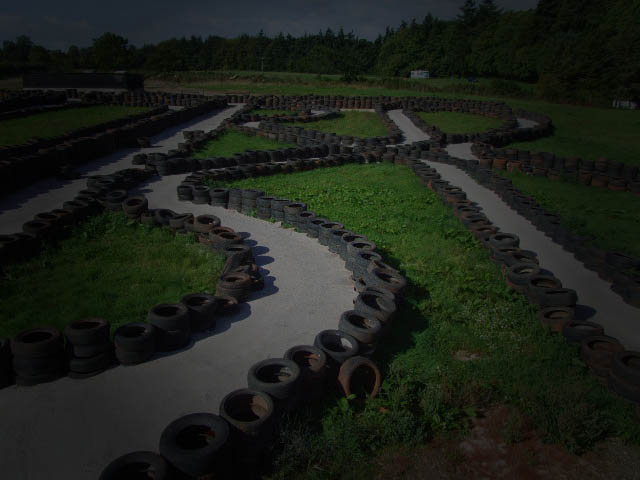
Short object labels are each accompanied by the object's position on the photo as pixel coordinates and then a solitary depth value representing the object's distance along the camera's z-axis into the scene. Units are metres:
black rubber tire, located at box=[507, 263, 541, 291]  7.48
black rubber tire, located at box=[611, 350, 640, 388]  5.04
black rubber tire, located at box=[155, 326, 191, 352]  5.64
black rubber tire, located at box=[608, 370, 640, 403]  5.04
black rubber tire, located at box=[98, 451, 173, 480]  3.55
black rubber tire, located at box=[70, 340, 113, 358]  5.15
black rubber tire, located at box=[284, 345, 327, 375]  5.14
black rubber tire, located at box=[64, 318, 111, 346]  5.09
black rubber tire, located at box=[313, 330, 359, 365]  5.21
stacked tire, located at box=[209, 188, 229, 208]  11.50
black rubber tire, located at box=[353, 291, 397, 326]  6.02
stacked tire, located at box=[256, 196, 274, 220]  10.80
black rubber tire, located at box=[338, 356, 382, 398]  4.96
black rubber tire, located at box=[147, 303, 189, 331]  5.65
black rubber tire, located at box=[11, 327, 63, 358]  4.86
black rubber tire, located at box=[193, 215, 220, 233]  9.10
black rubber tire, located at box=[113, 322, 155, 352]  5.29
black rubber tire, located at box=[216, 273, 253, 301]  6.88
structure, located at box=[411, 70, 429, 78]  77.12
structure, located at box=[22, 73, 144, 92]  40.31
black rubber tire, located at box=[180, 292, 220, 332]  6.06
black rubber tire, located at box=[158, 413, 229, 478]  3.70
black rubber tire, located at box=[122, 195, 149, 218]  10.12
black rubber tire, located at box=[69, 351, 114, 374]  5.12
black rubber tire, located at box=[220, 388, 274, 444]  4.08
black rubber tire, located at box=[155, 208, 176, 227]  9.79
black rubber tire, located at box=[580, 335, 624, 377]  5.48
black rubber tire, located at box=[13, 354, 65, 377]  4.90
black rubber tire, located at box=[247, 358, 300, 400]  4.52
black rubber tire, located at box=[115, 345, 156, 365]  5.33
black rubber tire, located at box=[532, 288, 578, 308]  6.80
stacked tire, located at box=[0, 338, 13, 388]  4.88
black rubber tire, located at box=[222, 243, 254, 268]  7.78
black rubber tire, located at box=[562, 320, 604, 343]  6.07
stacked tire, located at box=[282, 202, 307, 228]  10.19
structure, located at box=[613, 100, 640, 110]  43.60
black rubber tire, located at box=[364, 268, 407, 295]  6.81
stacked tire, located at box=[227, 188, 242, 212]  11.34
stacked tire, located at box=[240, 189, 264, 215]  11.16
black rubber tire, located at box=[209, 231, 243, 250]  8.51
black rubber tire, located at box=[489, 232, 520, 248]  8.94
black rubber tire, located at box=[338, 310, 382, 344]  5.57
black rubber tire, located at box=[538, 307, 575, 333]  6.42
